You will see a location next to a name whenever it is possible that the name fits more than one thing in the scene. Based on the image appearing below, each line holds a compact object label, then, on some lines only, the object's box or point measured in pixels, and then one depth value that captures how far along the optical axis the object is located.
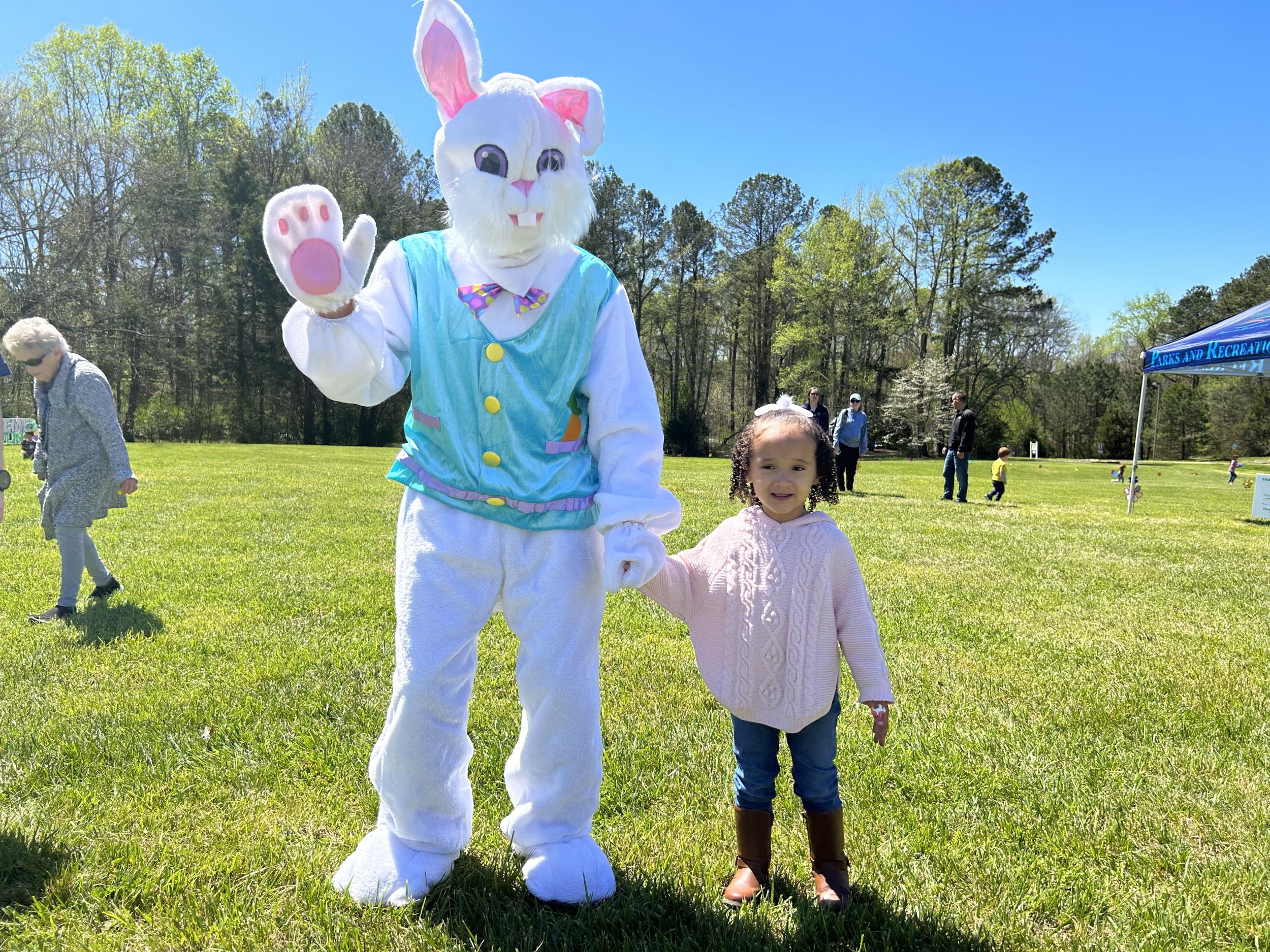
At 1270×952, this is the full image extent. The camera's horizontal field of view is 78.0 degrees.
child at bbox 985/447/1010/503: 14.25
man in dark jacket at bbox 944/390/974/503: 13.35
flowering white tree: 40.66
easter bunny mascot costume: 2.18
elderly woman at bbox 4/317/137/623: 5.00
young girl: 2.21
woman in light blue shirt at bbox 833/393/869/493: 14.02
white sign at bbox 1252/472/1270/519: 12.45
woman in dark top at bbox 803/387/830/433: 12.07
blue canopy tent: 11.14
